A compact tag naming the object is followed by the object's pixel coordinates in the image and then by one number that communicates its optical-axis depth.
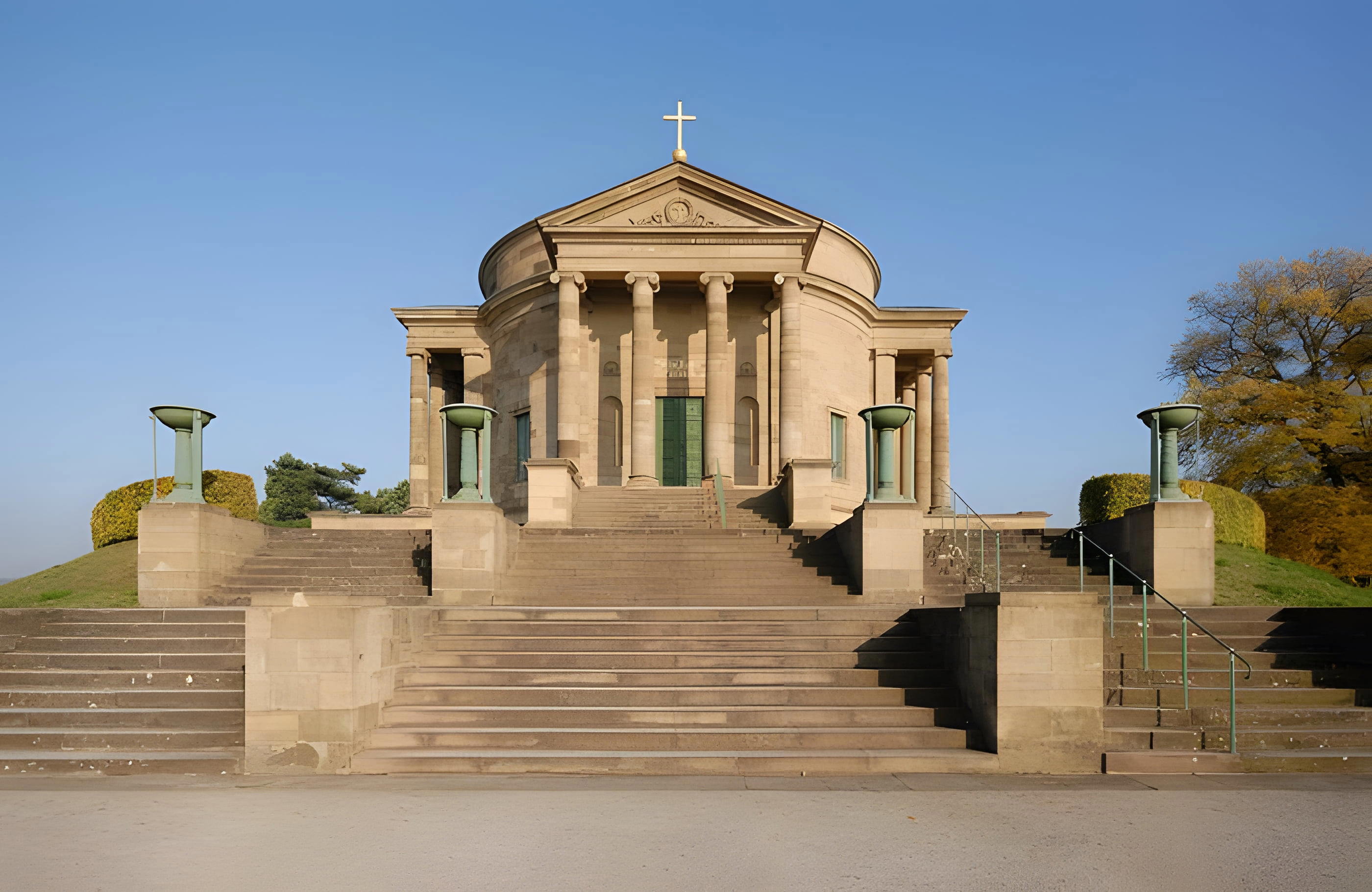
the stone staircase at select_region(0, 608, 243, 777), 9.62
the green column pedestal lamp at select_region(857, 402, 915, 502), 16.42
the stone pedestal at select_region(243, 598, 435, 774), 9.26
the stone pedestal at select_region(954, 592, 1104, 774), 9.41
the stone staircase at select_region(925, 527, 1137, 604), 16.16
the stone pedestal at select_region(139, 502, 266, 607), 15.62
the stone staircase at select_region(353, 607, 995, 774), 9.38
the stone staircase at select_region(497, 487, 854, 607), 15.76
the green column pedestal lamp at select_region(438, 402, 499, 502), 16.34
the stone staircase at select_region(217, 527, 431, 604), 16.34
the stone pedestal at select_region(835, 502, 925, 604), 15.76
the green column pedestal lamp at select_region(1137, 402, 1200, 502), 15.23
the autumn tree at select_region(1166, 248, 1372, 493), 28.48
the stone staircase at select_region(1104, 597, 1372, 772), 9.63
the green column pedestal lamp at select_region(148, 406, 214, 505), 16.09
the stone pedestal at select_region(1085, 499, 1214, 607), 14.91
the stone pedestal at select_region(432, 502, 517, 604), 15.70
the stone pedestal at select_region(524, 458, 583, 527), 21.53
